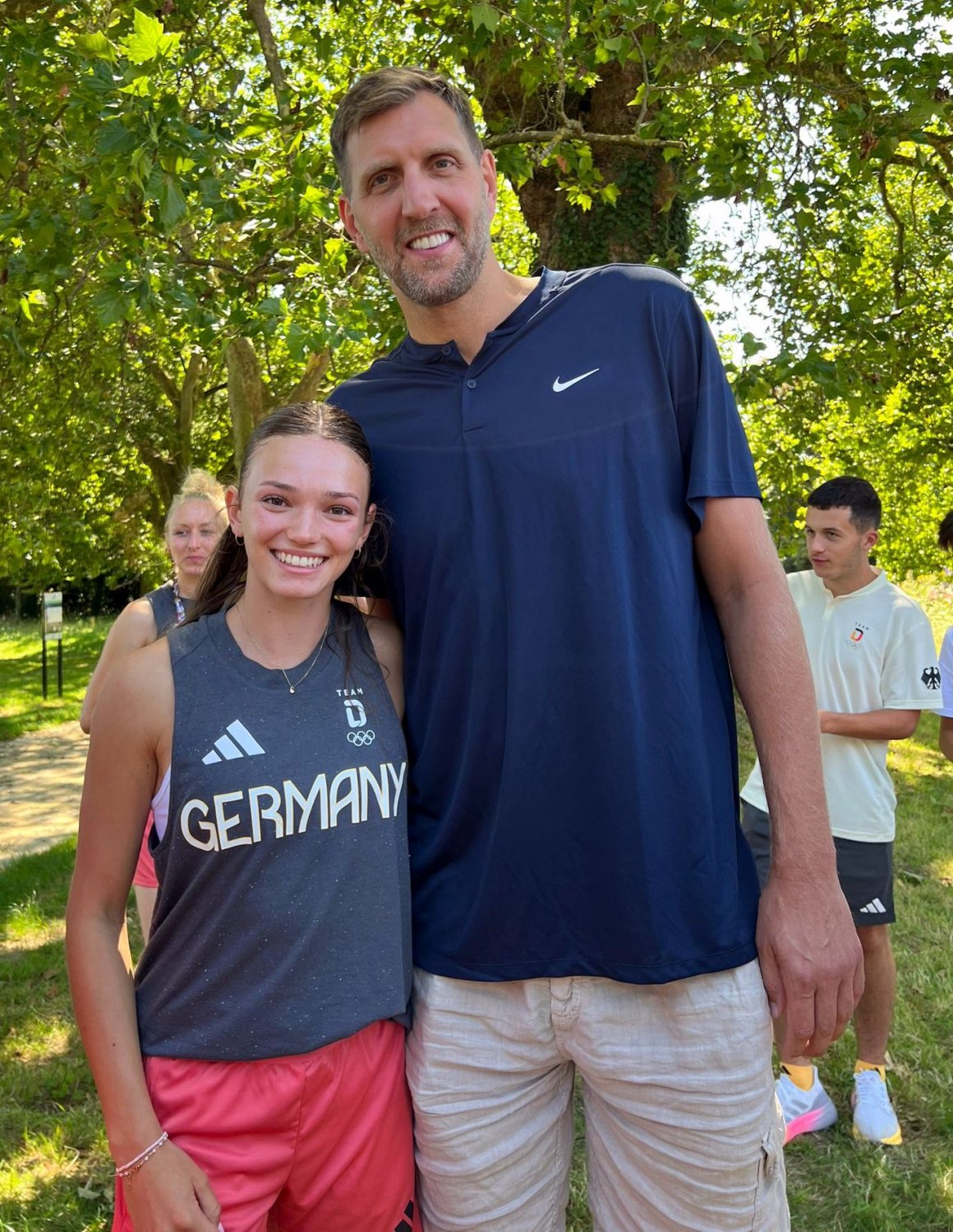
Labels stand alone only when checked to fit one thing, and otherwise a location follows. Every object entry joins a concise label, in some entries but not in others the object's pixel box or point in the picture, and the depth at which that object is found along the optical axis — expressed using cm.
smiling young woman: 178
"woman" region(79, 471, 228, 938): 387
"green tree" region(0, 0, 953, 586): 391
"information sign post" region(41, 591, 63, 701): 1344
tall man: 175
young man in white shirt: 396
